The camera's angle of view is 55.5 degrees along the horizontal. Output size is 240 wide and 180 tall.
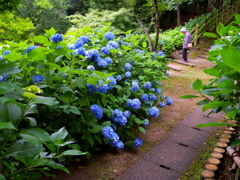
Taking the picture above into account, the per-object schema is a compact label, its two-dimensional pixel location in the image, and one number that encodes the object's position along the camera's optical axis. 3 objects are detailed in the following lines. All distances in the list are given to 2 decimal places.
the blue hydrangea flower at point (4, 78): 1.83
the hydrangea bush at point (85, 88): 1.88
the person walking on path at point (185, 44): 9.38
